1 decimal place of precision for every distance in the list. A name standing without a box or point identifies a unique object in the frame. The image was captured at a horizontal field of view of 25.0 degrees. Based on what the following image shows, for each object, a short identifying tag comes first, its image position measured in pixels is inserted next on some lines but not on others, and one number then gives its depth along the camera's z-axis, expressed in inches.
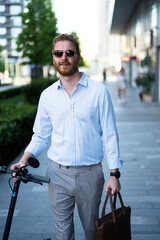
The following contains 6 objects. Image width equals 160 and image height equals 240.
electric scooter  86.3
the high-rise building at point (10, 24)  3036.4
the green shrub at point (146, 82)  777.6
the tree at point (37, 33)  1280.8
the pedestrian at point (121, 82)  681.7
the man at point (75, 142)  96.9
